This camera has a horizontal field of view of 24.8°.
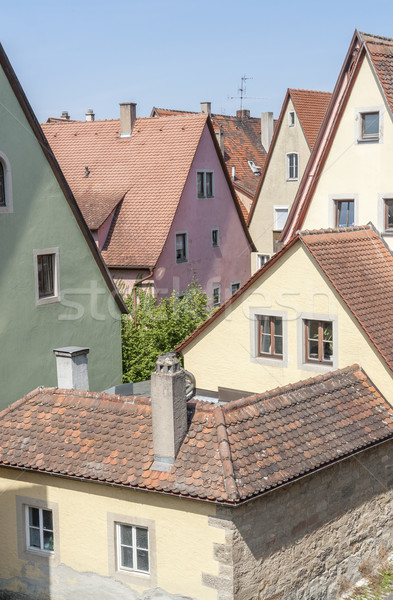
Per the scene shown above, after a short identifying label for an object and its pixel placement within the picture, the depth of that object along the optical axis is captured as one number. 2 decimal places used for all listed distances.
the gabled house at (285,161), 37.62
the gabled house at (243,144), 45.00
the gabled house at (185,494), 13.77
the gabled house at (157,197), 33.34
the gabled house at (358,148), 21.69
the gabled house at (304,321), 18.42
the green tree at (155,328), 26.80
